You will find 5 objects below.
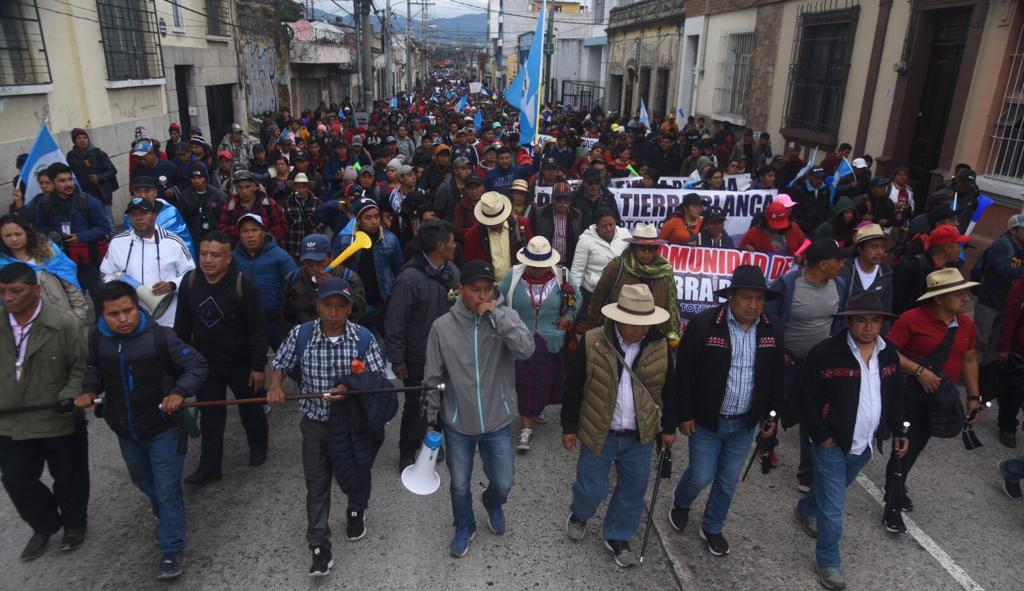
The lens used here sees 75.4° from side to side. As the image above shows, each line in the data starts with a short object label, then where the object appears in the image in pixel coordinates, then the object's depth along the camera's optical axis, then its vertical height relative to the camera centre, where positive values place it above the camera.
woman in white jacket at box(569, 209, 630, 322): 5.70 -1.34
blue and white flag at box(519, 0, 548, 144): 11.45 -0.12
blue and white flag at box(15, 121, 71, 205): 6.02 -0.77
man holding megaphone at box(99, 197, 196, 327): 4.87 -1.32
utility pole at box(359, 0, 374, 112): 21.28 +0.66
